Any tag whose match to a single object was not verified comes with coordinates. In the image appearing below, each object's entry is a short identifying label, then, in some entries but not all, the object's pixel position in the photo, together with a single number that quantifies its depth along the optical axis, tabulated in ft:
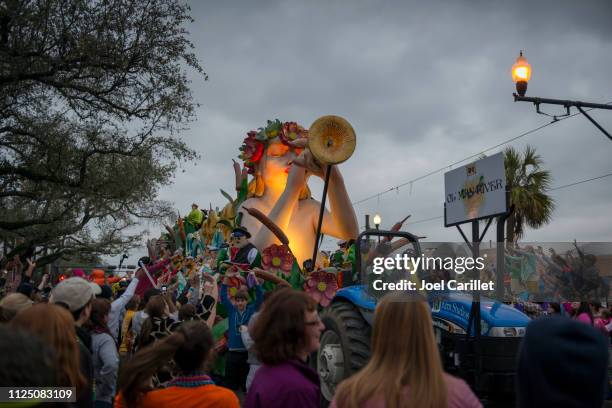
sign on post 19.47
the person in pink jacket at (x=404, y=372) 7.47
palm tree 78.18
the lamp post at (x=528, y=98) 32.01
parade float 20.01
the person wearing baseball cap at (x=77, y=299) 12.48
